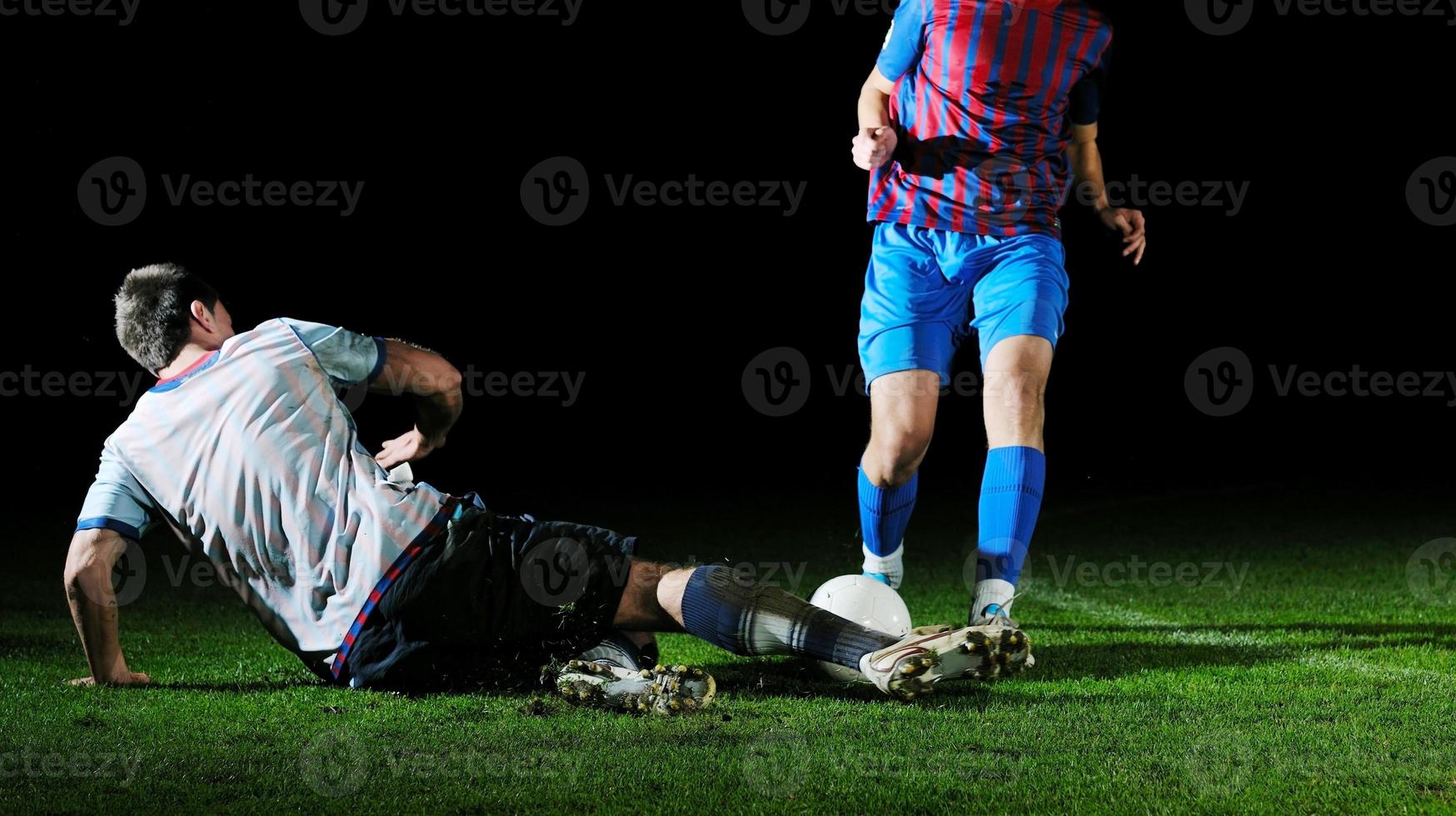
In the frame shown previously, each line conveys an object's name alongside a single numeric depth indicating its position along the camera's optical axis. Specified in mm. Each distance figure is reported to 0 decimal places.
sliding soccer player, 5988
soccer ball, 7234
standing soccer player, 7906
